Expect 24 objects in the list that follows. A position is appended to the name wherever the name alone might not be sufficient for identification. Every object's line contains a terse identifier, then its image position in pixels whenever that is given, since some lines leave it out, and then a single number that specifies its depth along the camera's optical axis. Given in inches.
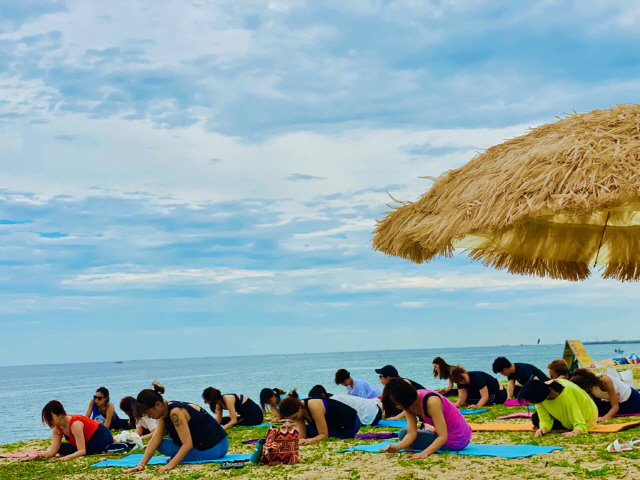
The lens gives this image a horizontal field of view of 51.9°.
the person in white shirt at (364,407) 370.0
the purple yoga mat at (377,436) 325.7
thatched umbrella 170.1
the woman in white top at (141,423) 385.7
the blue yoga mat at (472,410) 421.7
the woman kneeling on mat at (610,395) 324.1
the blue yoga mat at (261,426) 440.5
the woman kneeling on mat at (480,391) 452.8
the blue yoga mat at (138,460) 285.7
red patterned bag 264.7
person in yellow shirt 274.1
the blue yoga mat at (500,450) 247.9
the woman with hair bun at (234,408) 398.6
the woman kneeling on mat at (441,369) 448.1
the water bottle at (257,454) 271.1
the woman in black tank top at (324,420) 310.3
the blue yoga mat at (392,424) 382.6
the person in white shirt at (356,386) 420.5
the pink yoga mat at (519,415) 375.2
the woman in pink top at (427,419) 244.5
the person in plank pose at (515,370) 398.0
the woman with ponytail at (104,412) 429.1
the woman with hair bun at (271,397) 411.2
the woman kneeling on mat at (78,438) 325.2
